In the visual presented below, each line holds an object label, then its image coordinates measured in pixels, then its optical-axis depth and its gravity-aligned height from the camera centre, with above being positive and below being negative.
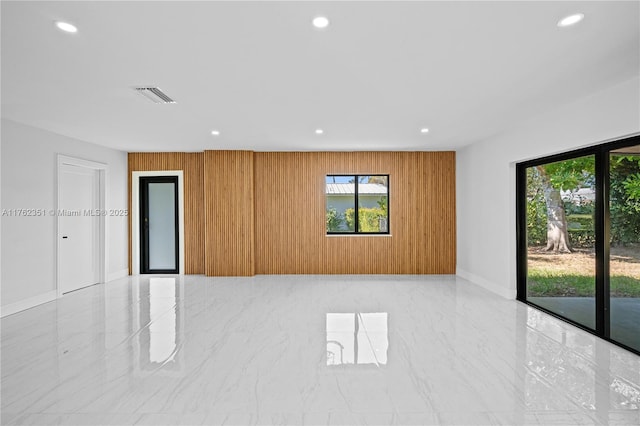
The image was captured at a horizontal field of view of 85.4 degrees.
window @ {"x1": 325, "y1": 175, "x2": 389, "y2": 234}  7.20 +0.20
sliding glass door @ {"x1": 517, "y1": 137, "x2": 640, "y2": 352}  3.39 -0.29
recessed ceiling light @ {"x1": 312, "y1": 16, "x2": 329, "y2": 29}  2.20 +1.24
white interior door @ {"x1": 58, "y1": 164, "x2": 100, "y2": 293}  5.62 -0.23
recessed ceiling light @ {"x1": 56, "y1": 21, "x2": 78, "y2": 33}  2.24 +1.23
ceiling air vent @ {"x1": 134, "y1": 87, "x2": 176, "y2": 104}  3.45 +1.24
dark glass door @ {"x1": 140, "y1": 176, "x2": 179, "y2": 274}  7.19 -0.23
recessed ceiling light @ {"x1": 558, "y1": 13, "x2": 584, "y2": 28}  2.17 +1.23
